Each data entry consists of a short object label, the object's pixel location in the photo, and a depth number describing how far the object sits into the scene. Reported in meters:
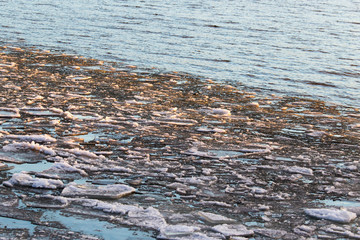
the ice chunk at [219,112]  14.84
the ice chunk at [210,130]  12.85
